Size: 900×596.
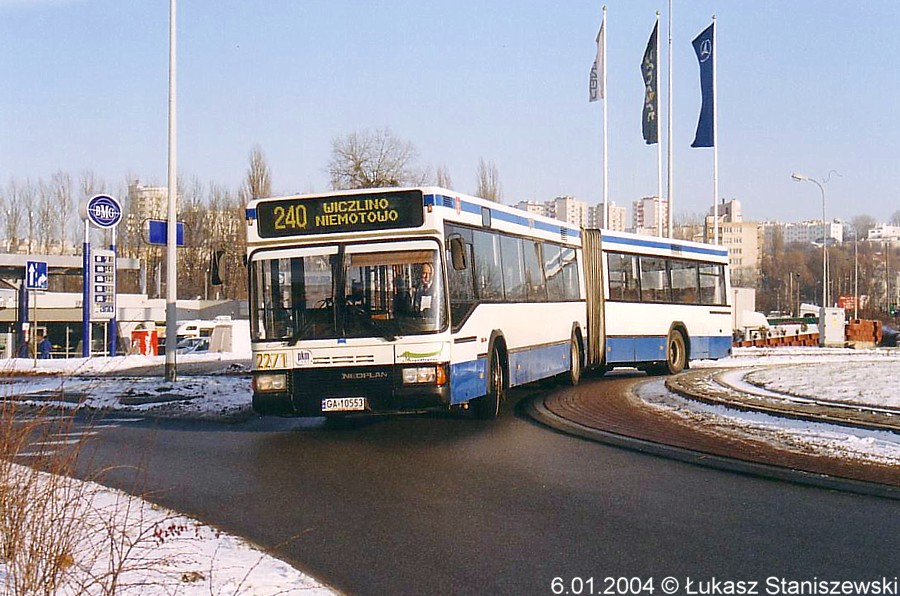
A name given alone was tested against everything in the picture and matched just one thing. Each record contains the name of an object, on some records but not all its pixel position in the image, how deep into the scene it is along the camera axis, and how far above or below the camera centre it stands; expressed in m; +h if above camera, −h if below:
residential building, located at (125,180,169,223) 77.00 +8.71
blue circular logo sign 28.56 +2.90
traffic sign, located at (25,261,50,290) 35.94 +1.37
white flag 38.37 +8.98
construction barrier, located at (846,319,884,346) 54.27 -1.46
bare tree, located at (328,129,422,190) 62.50 +8.75
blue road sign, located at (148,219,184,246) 21.67 +1.74
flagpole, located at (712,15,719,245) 38.71 +4.79
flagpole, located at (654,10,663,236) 40.31 +4.48
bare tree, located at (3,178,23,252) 75.94 +6.89
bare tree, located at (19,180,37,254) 76.19 +7.44
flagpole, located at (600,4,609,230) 38.56 +5.32
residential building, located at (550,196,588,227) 160.25 +16.86
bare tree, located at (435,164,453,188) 69.40 +8.96
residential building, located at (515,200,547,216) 118.31 +12.95
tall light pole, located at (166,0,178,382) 21.27 +1.24
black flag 37.56 +8.18
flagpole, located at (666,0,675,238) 38.58 +5.16
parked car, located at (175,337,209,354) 45.03 -1.59
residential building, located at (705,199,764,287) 166.50 +11.15
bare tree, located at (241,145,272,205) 67.31 +8.94
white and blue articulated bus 12.49 +0.08
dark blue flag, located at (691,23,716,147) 36.03 +7.99
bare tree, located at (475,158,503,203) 68.81 +8.25
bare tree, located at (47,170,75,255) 76.25 +7.38
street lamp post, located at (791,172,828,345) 52.03 +2.72
